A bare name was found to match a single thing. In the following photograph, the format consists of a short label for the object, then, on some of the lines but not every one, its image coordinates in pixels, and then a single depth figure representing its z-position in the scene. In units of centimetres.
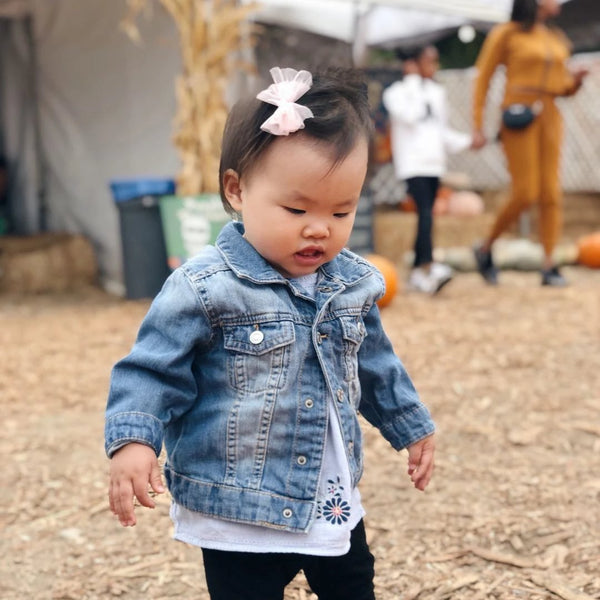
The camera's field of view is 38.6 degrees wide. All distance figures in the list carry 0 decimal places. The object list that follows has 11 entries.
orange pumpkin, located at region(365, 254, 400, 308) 568
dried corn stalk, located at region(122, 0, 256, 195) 580
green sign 567
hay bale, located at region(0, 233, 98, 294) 697
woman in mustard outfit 557
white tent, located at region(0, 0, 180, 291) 654
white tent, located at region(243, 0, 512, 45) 718
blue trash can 594
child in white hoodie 621
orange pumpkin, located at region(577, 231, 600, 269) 779
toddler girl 139
